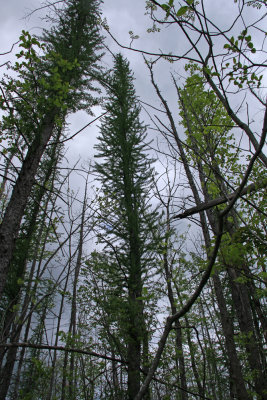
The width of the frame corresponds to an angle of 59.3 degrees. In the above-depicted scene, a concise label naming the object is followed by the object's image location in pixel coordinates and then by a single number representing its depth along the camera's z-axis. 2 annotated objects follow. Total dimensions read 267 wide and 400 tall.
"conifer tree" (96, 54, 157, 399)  5.56
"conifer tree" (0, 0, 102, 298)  3.19
